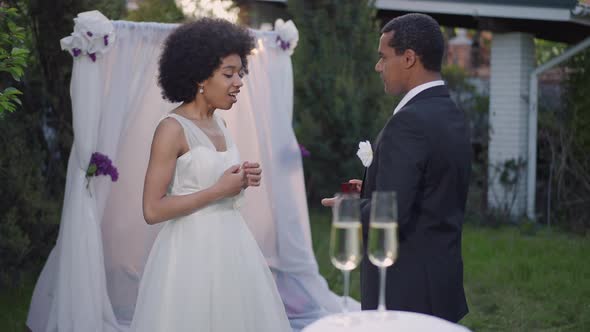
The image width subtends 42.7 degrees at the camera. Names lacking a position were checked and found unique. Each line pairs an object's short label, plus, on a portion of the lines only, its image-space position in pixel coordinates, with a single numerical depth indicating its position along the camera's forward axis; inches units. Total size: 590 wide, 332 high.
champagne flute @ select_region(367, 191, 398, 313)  84.0
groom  105.2
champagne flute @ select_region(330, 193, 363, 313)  83.1
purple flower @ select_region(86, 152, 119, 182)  199.3
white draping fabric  197.9
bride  125.3
